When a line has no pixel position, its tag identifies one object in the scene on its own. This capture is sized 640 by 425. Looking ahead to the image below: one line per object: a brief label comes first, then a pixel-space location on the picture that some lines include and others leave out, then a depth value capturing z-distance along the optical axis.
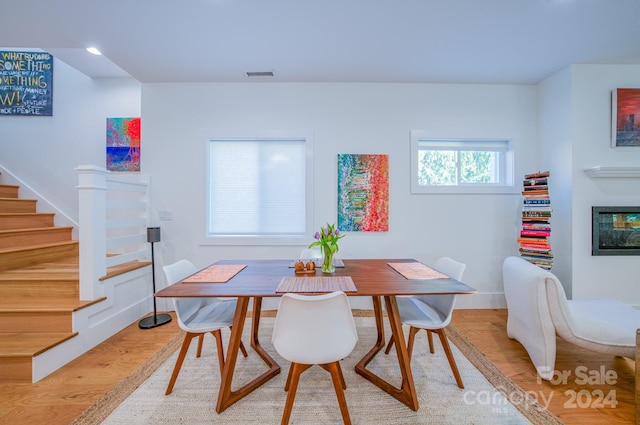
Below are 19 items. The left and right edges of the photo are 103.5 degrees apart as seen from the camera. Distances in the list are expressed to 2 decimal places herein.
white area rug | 1.48
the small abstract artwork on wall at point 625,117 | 2.72
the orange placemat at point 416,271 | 1.79
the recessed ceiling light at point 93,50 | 2.46
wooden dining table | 1.48
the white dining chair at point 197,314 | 1.65
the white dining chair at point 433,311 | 1.70
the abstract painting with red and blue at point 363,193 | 3.10
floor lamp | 2.65
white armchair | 1.67
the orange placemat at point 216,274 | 1.72
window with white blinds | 3.19
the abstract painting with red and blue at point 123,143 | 3.38
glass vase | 1.92
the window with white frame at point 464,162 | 3.22
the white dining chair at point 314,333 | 1.22
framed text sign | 3.49
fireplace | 2.72
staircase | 1.83
